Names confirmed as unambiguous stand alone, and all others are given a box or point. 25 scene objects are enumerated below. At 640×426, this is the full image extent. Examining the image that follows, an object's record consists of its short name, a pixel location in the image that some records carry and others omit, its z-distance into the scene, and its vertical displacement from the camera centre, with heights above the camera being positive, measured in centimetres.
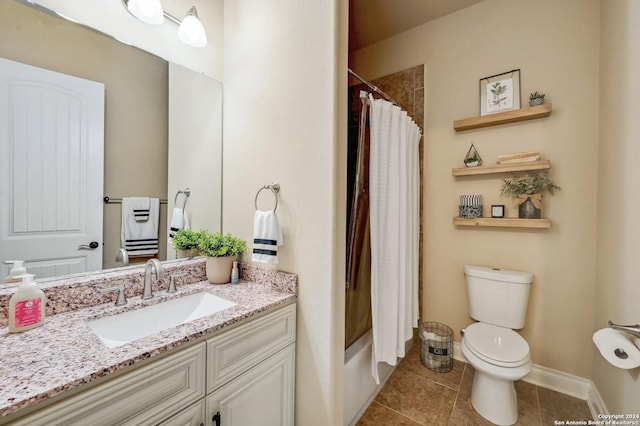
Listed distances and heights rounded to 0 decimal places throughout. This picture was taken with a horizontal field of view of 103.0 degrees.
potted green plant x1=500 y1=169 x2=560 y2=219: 175 +16
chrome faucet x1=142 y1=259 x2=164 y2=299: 115 -30
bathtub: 143 -100
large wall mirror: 99 +49
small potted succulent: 175 +80
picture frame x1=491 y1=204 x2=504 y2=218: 188 +3
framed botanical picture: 188 +92
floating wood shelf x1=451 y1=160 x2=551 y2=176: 173 +33
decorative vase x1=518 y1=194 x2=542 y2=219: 176 +3
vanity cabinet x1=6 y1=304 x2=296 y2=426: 64 -56
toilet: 144 -80
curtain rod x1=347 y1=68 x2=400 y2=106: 152 +81
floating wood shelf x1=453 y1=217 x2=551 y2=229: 172 -6
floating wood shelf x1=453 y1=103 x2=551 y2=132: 173 +70
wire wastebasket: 196 -109
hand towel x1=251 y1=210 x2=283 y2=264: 124 -14
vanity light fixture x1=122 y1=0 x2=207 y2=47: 121 +97
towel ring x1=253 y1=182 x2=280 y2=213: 132 +12
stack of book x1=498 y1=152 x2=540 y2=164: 176 +40
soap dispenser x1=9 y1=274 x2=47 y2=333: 82 -33
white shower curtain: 152 -12
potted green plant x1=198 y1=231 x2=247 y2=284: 136 -24
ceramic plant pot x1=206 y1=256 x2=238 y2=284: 137 -32
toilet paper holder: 102 -47
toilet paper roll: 105 -57
